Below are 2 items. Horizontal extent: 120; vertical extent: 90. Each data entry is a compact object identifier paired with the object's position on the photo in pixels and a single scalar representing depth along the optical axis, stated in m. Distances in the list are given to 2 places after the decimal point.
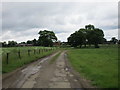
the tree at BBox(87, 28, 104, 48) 49.42
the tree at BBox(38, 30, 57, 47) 56.00
